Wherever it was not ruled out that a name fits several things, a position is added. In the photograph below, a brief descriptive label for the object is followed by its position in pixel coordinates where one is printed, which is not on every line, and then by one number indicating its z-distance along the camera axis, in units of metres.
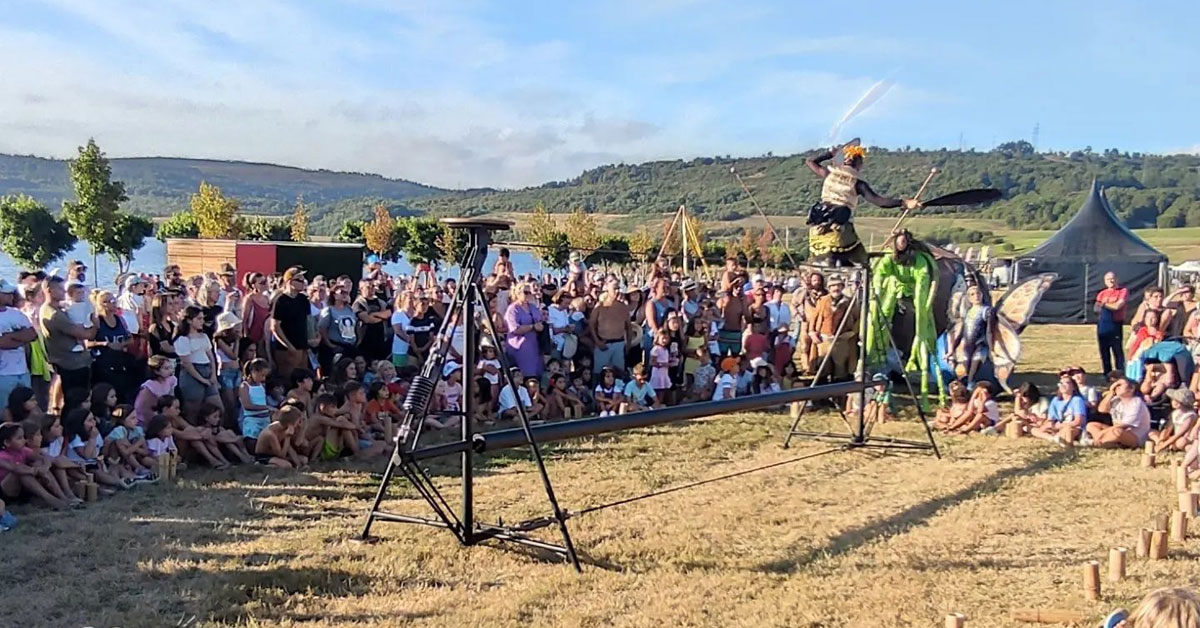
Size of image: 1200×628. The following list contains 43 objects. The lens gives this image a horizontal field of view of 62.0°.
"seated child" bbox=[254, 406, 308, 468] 7.65
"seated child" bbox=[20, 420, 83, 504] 6.29
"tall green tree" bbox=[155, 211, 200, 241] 46.16
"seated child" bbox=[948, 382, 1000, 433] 9.48
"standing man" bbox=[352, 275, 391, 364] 10.45
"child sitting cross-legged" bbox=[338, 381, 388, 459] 8.15
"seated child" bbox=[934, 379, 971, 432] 9.59
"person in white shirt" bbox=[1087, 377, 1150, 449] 8.65
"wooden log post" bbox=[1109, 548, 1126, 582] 4.82
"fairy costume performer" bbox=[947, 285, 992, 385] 11.46
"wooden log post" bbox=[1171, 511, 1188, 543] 5.48
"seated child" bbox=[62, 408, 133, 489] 6.71
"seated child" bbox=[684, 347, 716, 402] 11.41
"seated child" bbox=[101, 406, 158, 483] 7.01
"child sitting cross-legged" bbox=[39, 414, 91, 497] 6.42
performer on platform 8.67
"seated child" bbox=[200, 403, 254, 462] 7.69
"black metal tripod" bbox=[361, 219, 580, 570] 4.82
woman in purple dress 10.44
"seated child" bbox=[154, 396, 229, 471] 7.51
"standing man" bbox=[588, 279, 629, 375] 11.17
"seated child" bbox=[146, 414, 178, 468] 7.29
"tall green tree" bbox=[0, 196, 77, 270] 36.06
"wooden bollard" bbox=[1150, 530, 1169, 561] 5.21
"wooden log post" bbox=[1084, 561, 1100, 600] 4.62
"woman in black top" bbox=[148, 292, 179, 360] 8.24
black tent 23.39
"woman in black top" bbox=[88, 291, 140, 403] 8.09
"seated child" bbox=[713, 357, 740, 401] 11.17
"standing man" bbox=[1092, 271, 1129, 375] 12.72
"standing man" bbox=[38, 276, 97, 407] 7.61
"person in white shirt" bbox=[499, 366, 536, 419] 9.85
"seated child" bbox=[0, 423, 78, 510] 6.13
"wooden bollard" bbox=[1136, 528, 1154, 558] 5.24
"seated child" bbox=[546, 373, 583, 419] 10.30
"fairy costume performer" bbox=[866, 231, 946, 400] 10.78
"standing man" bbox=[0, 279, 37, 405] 7.02
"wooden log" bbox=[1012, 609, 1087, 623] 4.34
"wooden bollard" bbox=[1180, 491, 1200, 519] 6.00
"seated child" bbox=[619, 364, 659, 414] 10.59
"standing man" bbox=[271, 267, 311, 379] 9.42
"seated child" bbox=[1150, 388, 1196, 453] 8.38
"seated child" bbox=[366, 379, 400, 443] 8.61
